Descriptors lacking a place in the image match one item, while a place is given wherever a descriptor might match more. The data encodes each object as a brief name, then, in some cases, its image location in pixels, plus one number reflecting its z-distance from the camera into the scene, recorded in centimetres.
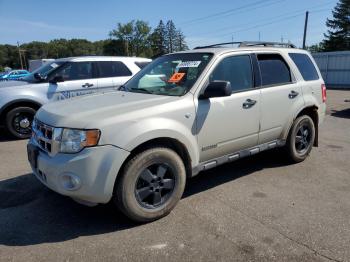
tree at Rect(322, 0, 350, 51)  5566
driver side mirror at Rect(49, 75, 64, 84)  772
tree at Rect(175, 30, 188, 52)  9066
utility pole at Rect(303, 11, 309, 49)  3489
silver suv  320
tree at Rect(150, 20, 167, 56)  9488
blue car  3042
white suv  744
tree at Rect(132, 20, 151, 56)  10531
